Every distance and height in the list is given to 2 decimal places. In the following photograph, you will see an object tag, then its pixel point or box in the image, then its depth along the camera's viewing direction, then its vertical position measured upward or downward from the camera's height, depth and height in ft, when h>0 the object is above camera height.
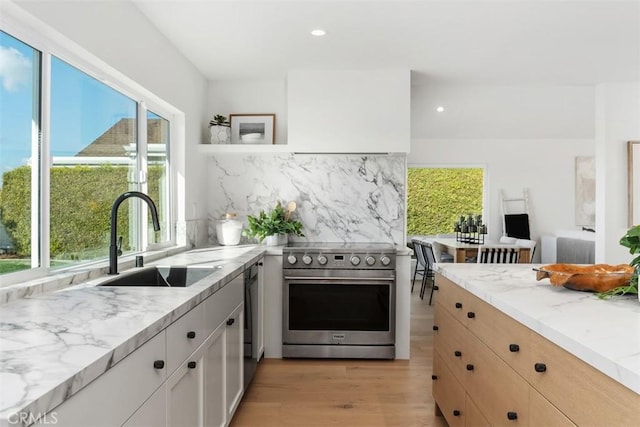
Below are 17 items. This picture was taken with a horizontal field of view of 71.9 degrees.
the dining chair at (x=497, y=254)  15.90 -1.49
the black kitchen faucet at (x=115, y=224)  6.86 -0.20
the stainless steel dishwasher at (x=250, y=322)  9.06 -2.45
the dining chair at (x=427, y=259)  18.04 -1.94
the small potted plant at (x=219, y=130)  12.65 +2.33
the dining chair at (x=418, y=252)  19.68 -1.85
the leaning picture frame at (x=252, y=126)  13.08 +2.55
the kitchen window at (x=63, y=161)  5.71 +0.80
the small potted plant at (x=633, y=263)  5.13 -0.59
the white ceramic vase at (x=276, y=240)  12.21 -0.79
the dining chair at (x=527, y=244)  16.08 -1.18
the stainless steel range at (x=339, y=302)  11.21 -2.30
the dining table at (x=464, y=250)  16.05 -1.46
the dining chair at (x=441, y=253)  17.56 -1.77
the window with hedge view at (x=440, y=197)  24.08 +0.85
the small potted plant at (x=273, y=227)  12.15 -0.43
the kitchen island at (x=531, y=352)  3.36 -1.37
